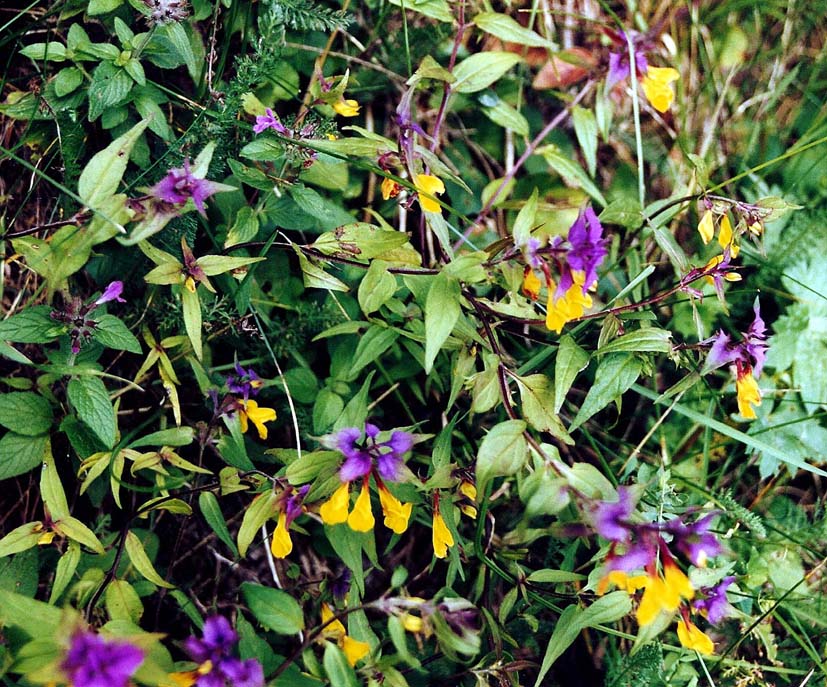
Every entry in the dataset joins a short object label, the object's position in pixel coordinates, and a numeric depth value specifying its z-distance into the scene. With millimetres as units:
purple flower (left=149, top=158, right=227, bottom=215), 429
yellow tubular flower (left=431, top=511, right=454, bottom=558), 450
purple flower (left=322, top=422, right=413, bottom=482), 427
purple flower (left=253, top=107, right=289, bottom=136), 464
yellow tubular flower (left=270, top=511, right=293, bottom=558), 443
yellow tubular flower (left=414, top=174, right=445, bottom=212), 454
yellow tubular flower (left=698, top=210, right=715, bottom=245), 475
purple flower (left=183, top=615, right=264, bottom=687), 409
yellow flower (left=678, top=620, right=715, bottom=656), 433
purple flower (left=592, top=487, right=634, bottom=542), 409
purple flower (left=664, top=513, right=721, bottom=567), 407
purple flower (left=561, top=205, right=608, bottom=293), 429
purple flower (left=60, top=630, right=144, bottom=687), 387
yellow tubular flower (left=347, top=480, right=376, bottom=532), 428
